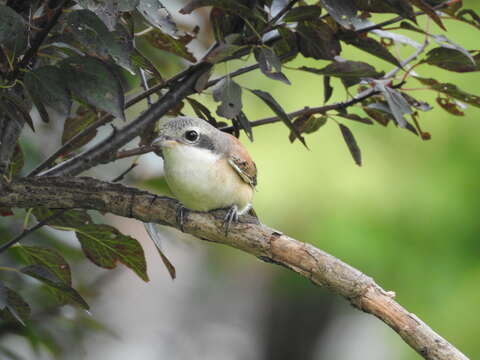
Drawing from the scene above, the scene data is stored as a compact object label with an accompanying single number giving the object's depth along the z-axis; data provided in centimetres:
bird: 564
